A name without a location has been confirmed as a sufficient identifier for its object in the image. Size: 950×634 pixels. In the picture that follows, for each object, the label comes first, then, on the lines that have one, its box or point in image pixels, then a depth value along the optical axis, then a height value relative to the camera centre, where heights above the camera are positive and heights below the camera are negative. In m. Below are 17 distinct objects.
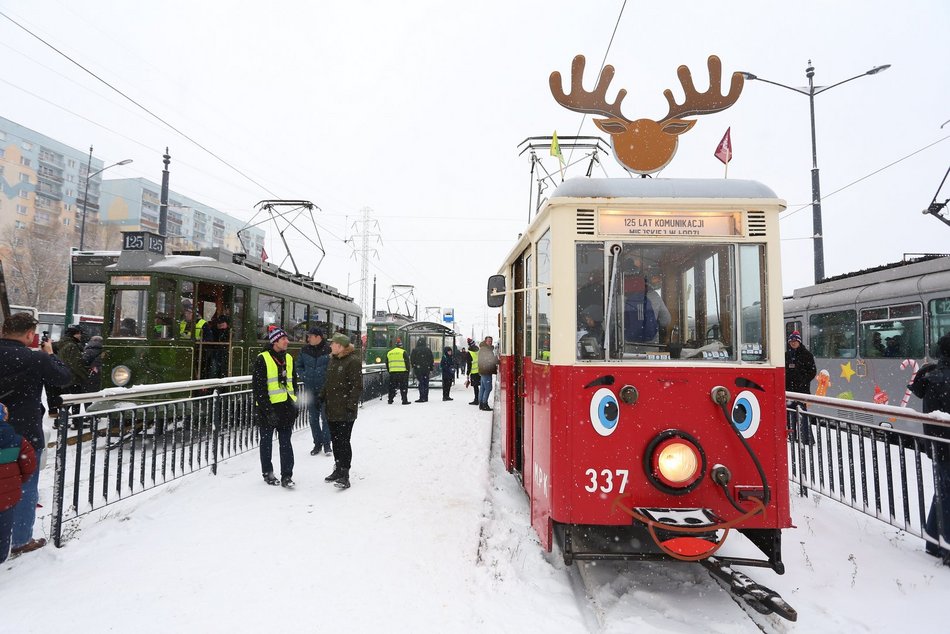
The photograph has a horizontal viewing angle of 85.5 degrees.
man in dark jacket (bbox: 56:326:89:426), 8.73 -0.21
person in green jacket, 5.89 -0.66
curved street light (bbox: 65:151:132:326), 9.89 +0.95
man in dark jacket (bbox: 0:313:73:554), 3.84 -0.32
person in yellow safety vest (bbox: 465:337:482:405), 15.09 -0.61
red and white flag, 5.52 +2.23
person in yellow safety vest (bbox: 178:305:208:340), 9.38 +0.32
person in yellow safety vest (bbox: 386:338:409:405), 13.85 -0.63
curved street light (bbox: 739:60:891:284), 12.95 +3.77
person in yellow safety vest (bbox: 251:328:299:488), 5.82 -0.64
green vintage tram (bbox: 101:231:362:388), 8.99 +0.58
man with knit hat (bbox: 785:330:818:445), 7.65 -0.25
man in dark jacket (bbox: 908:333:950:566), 3.94 -0.73
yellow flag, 6.30 +2.47
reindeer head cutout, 4.36 +2.10
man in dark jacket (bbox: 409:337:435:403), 14.23 -0.48
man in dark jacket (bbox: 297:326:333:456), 7.35 -0.47
